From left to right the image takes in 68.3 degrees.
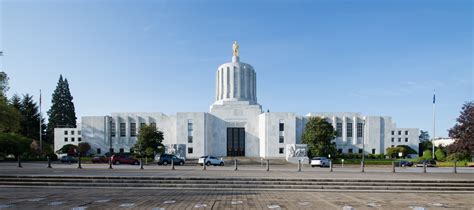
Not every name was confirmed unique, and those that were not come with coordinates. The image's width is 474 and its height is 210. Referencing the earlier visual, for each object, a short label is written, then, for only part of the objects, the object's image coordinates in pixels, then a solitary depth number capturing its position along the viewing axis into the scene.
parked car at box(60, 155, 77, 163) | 45.47
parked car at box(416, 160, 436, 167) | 47.67
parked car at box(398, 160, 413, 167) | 46.87
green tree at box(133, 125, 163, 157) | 50.97
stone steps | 17.25
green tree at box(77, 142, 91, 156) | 64.19
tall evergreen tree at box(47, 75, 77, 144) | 80.38
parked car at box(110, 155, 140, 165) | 40.50
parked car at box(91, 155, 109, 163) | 44.25
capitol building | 67.44
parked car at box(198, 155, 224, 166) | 40.84
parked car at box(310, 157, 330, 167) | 39.47
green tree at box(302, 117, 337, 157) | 54.66
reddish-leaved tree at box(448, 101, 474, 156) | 34.28
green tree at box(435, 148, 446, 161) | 58.14
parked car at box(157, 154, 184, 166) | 40.75
